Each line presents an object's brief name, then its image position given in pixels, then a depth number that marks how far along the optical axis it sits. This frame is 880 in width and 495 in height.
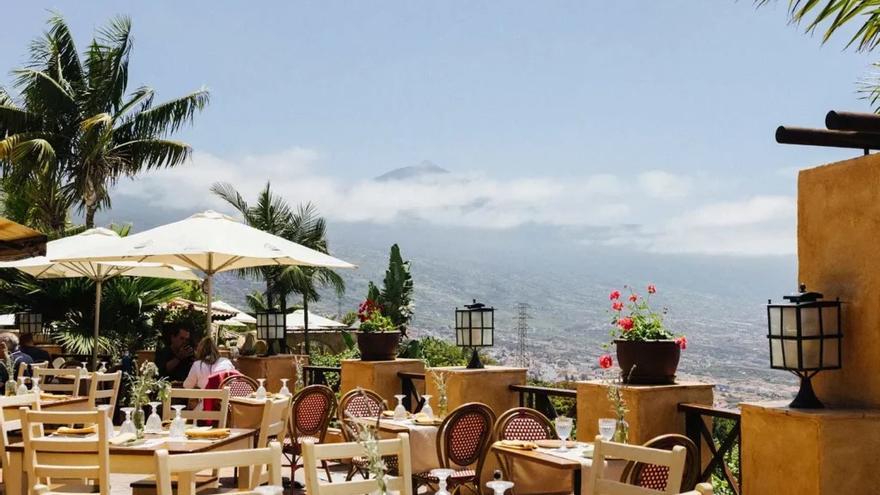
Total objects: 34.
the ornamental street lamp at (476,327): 8.98
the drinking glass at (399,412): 7.73
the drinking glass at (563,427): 6.02
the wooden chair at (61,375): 9.71
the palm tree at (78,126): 22.00
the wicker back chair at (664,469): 4.99
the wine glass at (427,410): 7.66
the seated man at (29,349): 12.38
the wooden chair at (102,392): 8.77
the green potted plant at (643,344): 6.53
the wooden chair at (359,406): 7.90
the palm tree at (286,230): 32.84
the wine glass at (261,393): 8.60
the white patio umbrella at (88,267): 10.84
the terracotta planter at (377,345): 10.23
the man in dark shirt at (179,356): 10.72
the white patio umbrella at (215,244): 8.41
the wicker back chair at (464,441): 6.60
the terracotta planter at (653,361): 6.52
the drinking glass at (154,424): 6.38
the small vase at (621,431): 5.75
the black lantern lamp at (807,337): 4.30
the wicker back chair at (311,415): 8.33
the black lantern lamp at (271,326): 12.11
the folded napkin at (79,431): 6.44
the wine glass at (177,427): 6.16
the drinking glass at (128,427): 6.14
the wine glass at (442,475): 3.13
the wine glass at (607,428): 5.61
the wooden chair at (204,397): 7.22
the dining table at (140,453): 5.41
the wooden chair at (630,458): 3.96
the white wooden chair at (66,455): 4.95
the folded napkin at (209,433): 6.18
